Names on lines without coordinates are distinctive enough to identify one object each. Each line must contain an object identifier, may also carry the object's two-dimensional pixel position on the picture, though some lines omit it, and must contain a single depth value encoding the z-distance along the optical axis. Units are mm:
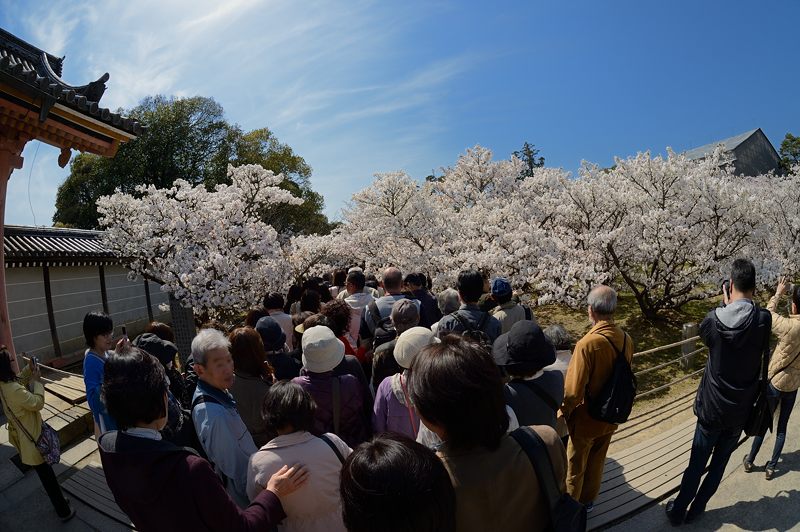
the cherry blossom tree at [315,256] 16281
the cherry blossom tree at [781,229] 10367
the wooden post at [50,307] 10656
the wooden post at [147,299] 15078
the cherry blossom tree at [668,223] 9633
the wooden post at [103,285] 12781
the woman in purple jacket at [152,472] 1584
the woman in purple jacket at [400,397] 2615
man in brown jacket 2873
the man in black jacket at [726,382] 2920
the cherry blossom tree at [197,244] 9078
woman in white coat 1935
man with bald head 4543
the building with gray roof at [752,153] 33625
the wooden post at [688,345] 7711
